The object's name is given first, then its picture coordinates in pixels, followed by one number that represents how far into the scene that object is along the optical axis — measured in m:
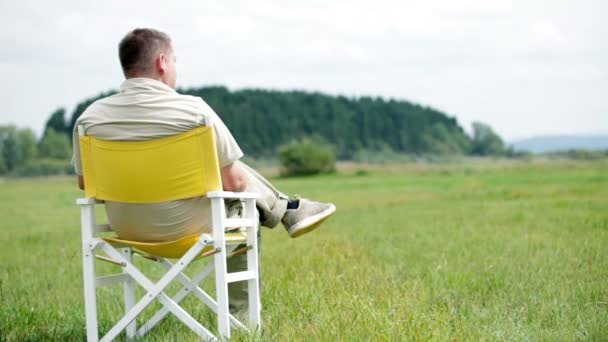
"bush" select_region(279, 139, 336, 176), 65.94
